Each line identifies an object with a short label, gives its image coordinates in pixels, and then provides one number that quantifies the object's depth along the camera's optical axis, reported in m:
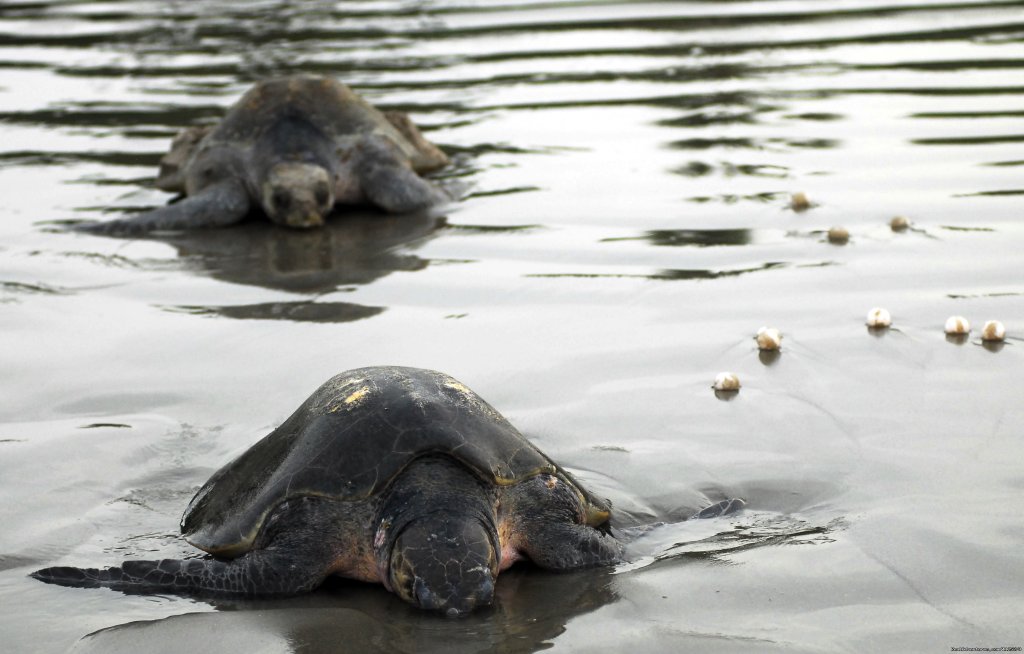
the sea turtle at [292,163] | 9.69
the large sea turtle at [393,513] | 4.19
